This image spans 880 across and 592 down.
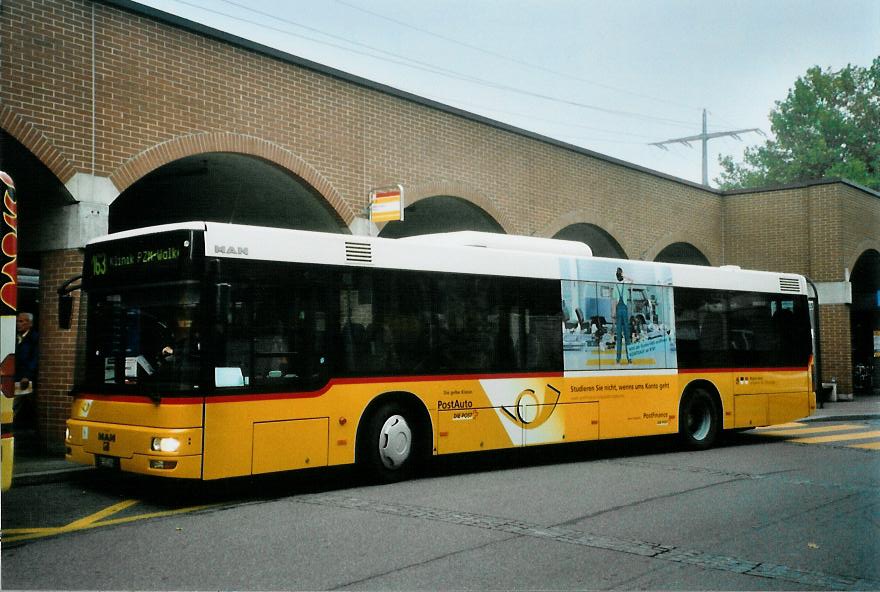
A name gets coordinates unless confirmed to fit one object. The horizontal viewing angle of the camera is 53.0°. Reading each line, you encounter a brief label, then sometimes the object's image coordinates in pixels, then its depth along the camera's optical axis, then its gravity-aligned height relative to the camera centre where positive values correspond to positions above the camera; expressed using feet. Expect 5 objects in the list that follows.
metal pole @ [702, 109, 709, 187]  149.77 +36.65
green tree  103.24 +31.31
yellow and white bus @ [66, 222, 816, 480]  28.07 +0.43
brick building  39.32 +12.01
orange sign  51.92 +9.26
